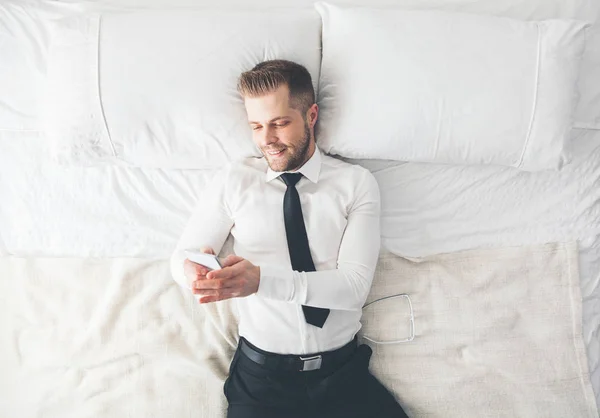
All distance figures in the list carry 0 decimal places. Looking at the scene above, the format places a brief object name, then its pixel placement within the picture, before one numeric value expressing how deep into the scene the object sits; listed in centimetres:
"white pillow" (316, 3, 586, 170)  171
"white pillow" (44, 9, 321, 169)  170
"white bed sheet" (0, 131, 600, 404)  187
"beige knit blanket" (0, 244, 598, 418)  177
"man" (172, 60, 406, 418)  165
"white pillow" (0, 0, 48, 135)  185
